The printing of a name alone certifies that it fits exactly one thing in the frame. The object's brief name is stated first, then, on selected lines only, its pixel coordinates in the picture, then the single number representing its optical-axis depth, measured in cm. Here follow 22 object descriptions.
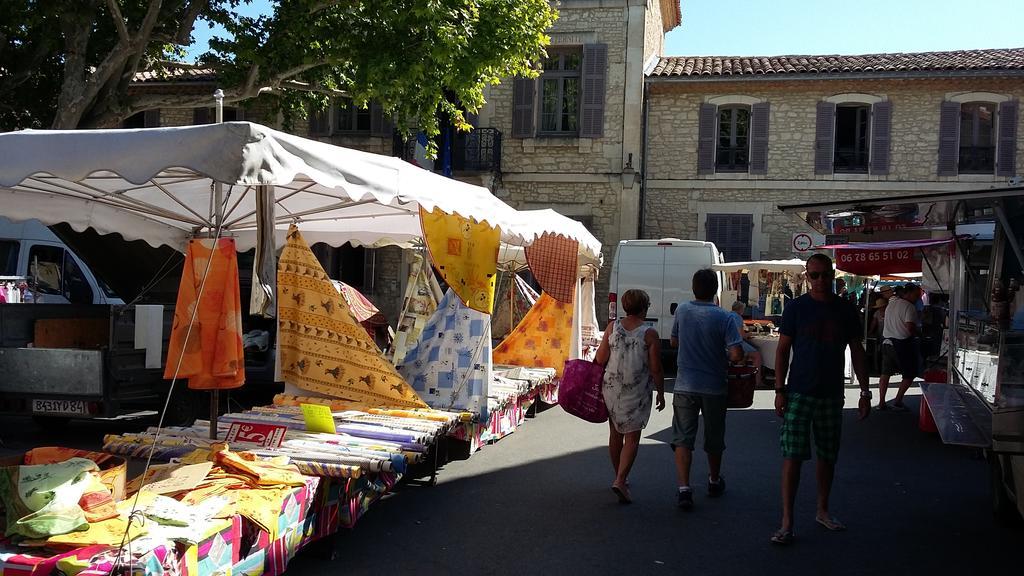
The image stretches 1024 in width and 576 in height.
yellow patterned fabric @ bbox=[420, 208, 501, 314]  717
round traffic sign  1685
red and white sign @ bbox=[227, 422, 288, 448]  518
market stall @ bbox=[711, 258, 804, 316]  1728
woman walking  610
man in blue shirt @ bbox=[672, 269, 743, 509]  599
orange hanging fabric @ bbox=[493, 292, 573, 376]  1097
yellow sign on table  566
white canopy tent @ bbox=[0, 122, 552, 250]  431
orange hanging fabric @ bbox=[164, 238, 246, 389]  505
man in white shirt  1127
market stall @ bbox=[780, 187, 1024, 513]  479
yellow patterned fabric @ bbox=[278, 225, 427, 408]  678
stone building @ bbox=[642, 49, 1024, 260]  1984
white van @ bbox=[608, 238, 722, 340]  1585
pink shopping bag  624
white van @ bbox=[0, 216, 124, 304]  1235
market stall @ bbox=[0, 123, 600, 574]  408
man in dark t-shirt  532
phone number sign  1305
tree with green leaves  1214
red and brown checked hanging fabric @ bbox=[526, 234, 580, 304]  993
